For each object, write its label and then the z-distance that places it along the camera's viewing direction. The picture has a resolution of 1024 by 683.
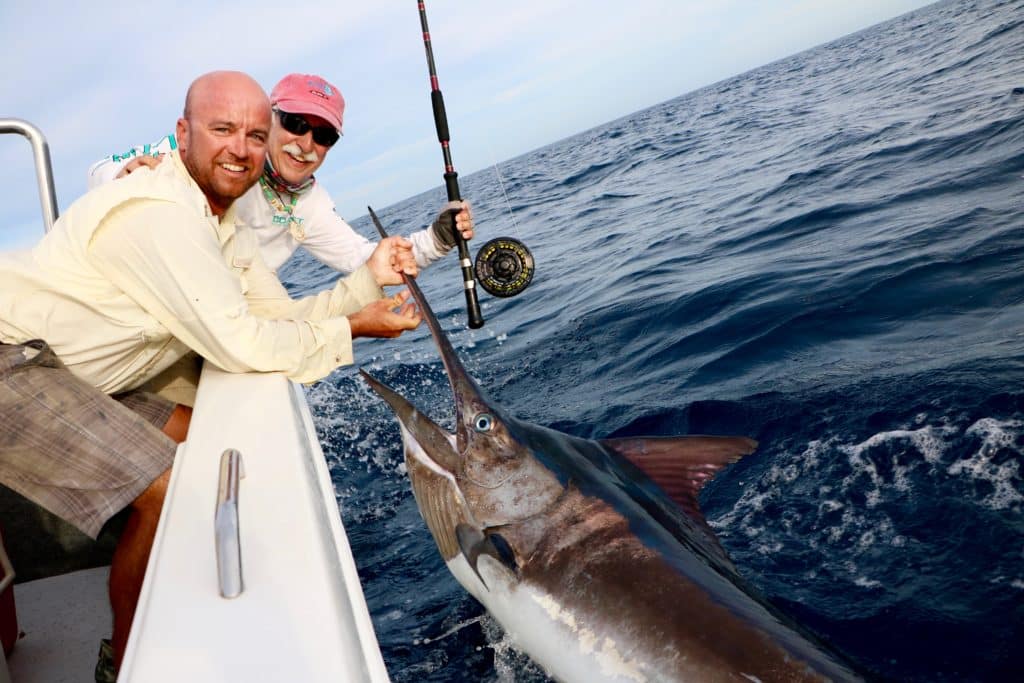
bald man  1.93
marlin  1.57
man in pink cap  3.21
